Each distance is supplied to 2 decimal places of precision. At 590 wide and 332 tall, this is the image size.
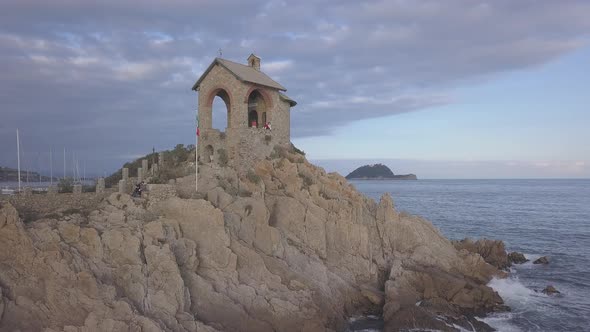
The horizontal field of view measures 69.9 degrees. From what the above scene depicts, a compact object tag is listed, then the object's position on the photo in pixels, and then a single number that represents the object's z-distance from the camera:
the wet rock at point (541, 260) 31.50
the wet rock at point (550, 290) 25.08
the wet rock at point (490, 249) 30.75
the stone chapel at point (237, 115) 29.05
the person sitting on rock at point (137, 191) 21.54
